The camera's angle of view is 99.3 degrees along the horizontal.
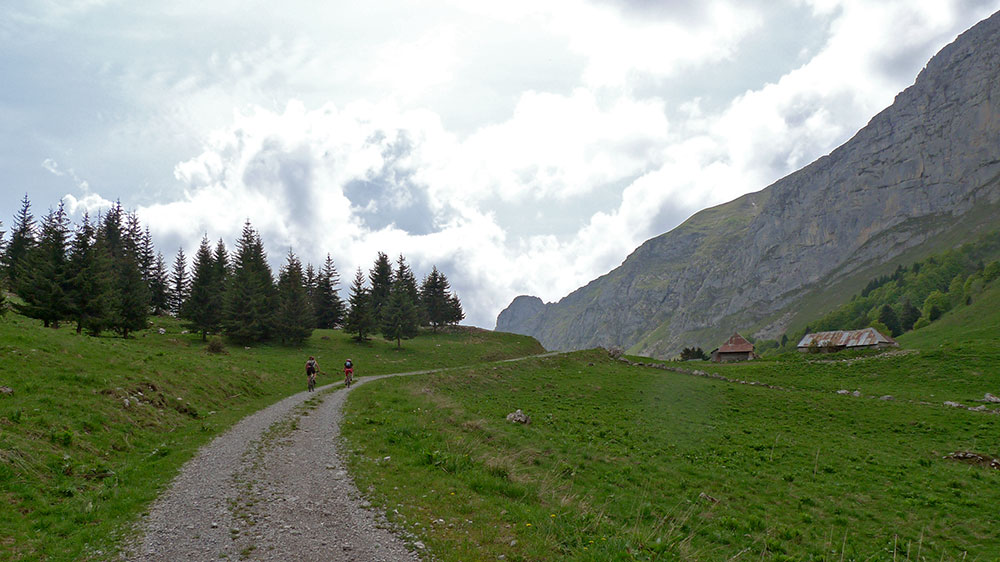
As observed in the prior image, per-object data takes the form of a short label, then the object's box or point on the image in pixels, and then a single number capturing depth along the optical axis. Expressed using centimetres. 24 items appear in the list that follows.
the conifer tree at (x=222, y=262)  7288
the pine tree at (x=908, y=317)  12375
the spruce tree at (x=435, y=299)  9794
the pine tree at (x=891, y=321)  12162
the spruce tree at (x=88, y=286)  4194
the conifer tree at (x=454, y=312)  9831
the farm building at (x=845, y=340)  8462
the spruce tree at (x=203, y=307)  5688
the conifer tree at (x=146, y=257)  8941
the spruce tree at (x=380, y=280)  9075
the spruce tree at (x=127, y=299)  4666
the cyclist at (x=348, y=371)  3653
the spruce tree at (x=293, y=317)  6201
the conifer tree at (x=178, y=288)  8675
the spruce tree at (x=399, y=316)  7156
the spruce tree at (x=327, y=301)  9112
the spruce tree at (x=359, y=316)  7075
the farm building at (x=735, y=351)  9969
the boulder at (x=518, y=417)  2494
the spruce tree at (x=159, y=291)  8319
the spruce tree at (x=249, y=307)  5822
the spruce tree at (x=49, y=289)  4081
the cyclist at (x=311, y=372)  3403
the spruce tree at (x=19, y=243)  7200
